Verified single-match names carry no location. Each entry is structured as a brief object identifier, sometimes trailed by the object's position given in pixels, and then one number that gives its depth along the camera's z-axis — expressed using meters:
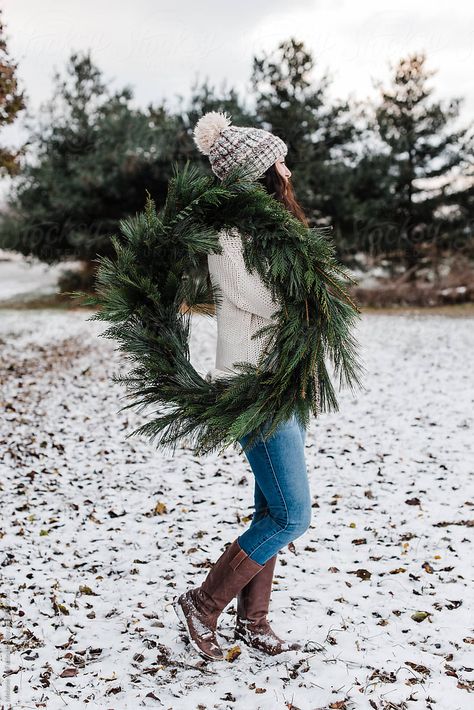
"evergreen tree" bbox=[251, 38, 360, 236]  18.05
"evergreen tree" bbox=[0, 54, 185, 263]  17.62
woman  2.53
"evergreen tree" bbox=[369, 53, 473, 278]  19.77
